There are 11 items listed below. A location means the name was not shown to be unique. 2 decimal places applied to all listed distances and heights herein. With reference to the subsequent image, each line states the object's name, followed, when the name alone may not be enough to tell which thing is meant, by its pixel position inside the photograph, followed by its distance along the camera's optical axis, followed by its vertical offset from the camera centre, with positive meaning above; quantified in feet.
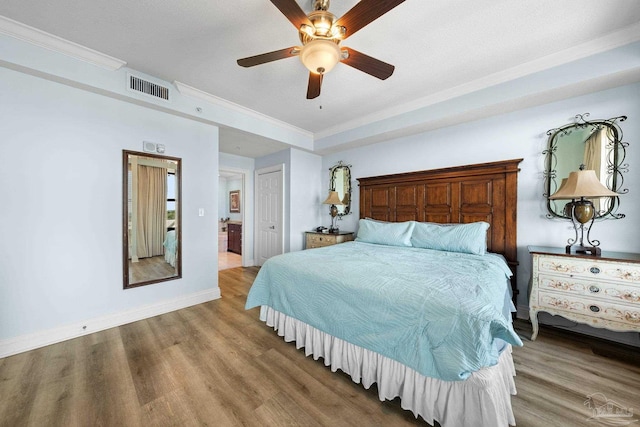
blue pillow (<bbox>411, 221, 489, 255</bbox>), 8.59 -1.04
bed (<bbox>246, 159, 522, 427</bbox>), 4.01 -2.01
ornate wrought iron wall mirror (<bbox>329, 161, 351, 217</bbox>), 14.71 +1.69
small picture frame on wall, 25.06 +0.90
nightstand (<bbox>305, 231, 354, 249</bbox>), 13.41 -1.67
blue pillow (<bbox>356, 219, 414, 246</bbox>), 10.19 -1.04
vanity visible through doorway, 19.13 -3.38
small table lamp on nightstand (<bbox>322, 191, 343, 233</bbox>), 13.79 +0.40
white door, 15.29 -0.18
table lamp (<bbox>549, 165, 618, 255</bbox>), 6.87 +0.46
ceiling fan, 4.67 +3.96
